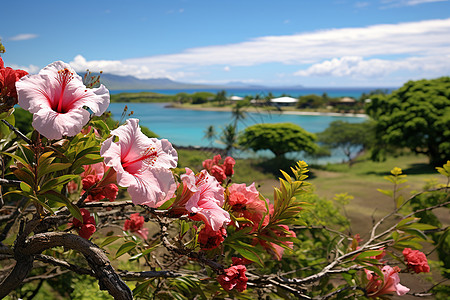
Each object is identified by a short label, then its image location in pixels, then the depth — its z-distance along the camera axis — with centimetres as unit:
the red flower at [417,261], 146
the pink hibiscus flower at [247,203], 103
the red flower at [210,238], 91
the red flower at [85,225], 99
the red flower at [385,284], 135
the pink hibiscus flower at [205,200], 80
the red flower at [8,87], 77
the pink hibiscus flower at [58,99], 66
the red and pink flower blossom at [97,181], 83
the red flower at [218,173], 124
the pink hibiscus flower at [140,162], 69
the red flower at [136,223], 168
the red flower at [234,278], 95
